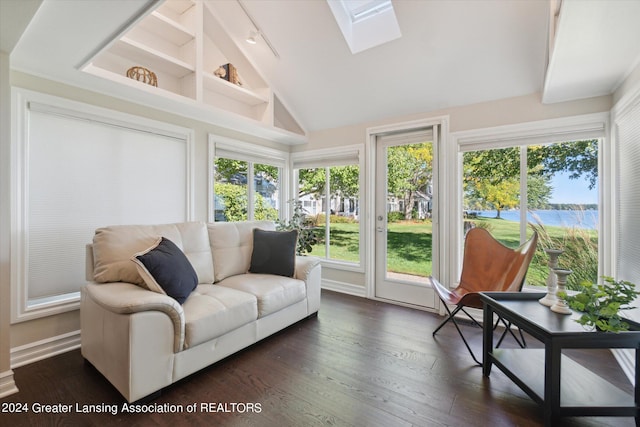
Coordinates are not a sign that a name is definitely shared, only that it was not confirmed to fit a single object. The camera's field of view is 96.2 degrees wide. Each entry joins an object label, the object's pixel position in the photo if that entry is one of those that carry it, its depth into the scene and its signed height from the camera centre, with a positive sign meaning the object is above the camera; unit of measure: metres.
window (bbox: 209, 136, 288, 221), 3.58 +0.46
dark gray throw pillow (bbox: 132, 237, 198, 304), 1.92 -0.40
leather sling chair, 2.30 -0.50
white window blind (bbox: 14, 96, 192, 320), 2.15 +0.22
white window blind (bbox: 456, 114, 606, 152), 2.53 +0.78
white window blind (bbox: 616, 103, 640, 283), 1.98 +0.13
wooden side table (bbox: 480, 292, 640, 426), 1.46 -0.97
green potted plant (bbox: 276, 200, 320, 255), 4.14 -0.22
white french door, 3.38 -0.03
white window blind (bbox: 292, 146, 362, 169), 3.91 +0.82
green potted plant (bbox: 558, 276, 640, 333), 1.42 -0.47
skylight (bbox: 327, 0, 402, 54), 2.79 +1.94
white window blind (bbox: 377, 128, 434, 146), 3.38 +0.95
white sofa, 1.64 -0.65
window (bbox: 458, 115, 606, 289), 2.59 +0.24
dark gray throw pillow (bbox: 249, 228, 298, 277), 2.89 -0.41
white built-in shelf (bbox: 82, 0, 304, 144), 2.60 +1.50
